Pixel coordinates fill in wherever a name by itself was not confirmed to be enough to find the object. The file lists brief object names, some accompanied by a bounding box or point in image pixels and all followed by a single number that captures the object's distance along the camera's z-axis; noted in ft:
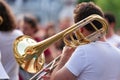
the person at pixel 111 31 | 32.65
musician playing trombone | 18.80
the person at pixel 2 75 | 19.96
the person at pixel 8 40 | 24.59
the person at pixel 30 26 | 31.96
